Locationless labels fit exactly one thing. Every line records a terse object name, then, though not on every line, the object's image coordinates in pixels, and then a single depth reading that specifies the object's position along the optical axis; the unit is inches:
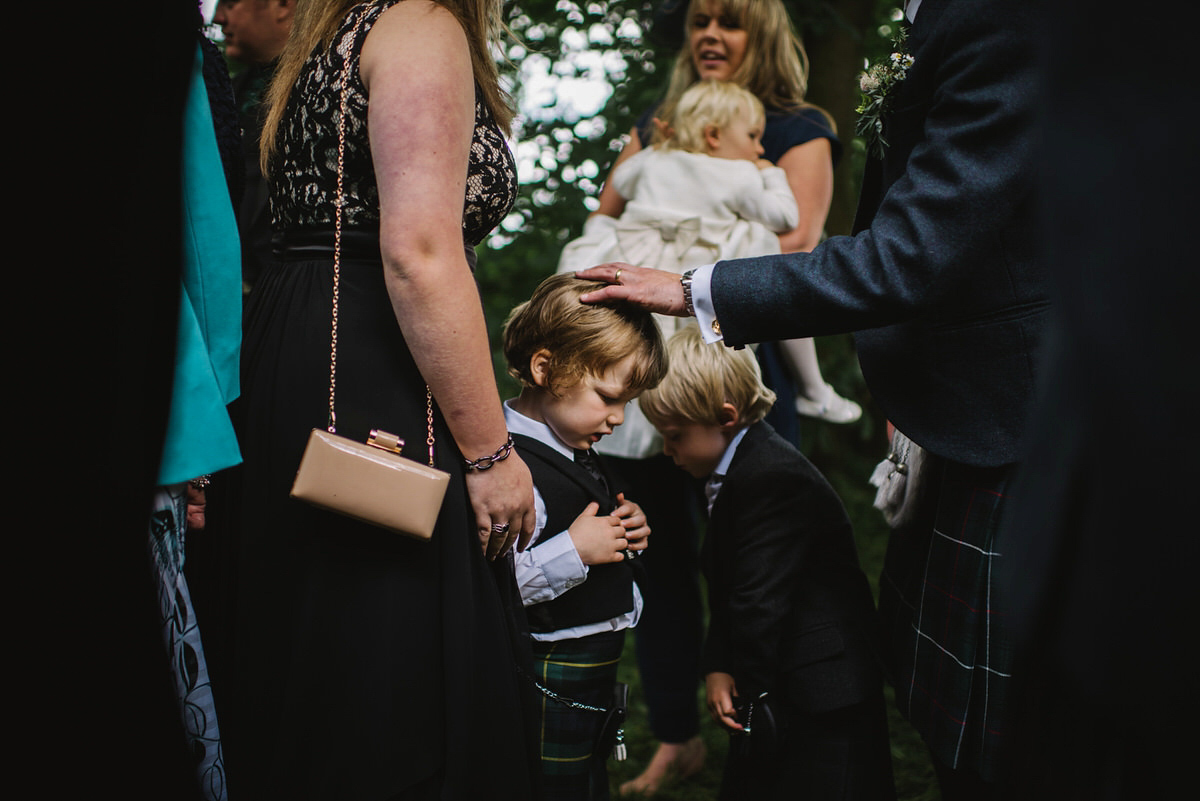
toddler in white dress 110.3
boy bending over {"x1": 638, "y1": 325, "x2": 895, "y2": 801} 82.9
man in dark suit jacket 55.6
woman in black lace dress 55.3
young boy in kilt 73.9
